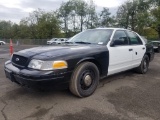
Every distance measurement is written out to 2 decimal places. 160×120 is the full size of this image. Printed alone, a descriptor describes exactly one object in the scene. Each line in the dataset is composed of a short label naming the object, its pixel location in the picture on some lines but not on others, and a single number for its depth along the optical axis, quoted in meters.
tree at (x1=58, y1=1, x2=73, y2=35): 36.12
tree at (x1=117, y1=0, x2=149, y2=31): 27.77
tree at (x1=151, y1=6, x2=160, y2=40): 23.72
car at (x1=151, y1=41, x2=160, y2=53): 10.62
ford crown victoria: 2.19
